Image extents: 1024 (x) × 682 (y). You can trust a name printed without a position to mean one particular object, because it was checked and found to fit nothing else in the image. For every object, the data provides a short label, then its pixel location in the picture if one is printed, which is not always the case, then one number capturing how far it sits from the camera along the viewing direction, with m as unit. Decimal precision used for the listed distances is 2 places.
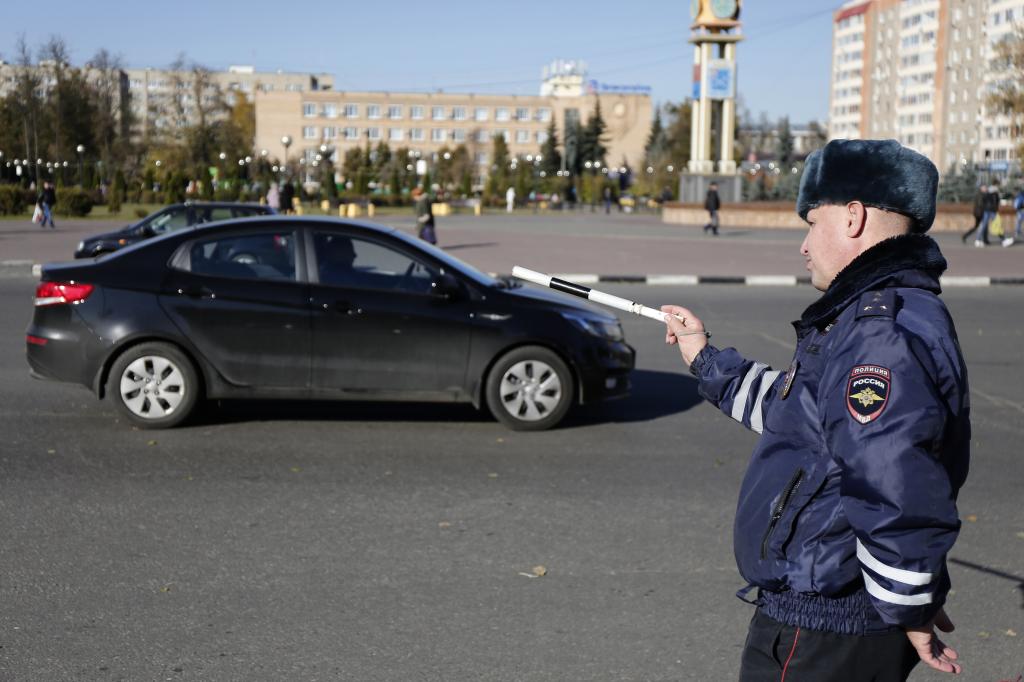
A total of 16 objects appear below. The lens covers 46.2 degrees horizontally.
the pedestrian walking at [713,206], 39.59
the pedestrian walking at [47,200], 37.56
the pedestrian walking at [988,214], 34.12
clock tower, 52.50
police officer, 2.13
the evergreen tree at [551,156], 113.62
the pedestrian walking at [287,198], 38.34
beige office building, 155.00
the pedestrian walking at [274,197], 37.25
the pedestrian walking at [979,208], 34.33
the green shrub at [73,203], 47.38
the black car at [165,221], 20.73
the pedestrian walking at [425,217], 25.91
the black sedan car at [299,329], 8.34
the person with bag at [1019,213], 36.89
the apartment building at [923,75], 115.81
